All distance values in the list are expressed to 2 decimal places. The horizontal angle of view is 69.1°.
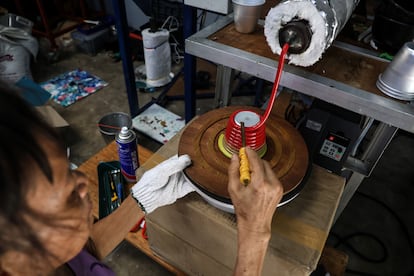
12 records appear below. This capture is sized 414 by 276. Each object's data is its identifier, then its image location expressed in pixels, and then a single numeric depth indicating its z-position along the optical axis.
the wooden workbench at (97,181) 1.08
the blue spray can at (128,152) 1.10
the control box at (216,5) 0.98
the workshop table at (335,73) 0.68
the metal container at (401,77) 0.63
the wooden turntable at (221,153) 0.66
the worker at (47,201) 0.34
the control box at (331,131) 0.89
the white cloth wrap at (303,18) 0.65
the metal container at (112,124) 1.71
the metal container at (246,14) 0.85
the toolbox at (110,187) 1.16
